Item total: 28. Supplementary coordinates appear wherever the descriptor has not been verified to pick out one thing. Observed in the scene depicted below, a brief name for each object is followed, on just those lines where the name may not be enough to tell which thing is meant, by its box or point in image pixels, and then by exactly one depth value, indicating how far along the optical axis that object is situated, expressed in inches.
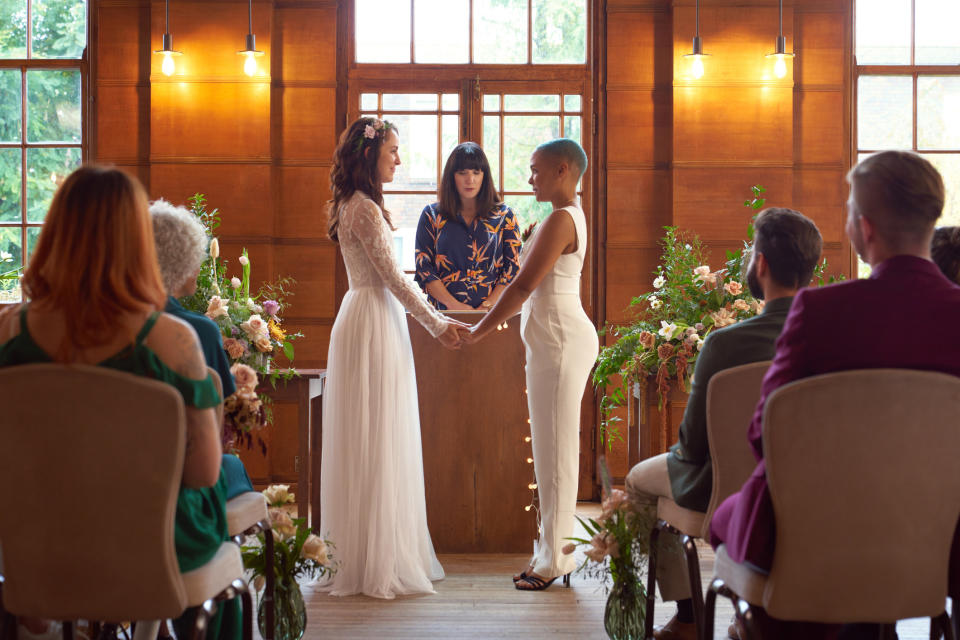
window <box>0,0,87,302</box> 233.5
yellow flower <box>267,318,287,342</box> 155.3
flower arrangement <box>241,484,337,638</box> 107.4
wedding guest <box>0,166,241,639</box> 67.2
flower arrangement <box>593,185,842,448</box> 146.6
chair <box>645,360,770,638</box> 85.4
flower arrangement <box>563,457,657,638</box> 109.0
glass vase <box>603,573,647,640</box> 109.6
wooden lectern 163.5
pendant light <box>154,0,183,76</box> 218.5
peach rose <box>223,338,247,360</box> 147.2
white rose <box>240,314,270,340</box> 149.3
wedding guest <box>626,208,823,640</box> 90.4
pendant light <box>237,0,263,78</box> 219.0
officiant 184.2
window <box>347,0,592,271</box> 231.6
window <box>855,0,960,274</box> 235.3
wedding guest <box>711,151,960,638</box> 69.2
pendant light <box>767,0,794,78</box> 217.9
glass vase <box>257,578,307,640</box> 108.8
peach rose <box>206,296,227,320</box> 147.2
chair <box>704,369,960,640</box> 67.6
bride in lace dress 141.5
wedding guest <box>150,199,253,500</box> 87.2
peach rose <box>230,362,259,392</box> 97.3
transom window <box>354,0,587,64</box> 232.5
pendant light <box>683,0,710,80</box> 217.9
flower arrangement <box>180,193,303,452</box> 148.6
